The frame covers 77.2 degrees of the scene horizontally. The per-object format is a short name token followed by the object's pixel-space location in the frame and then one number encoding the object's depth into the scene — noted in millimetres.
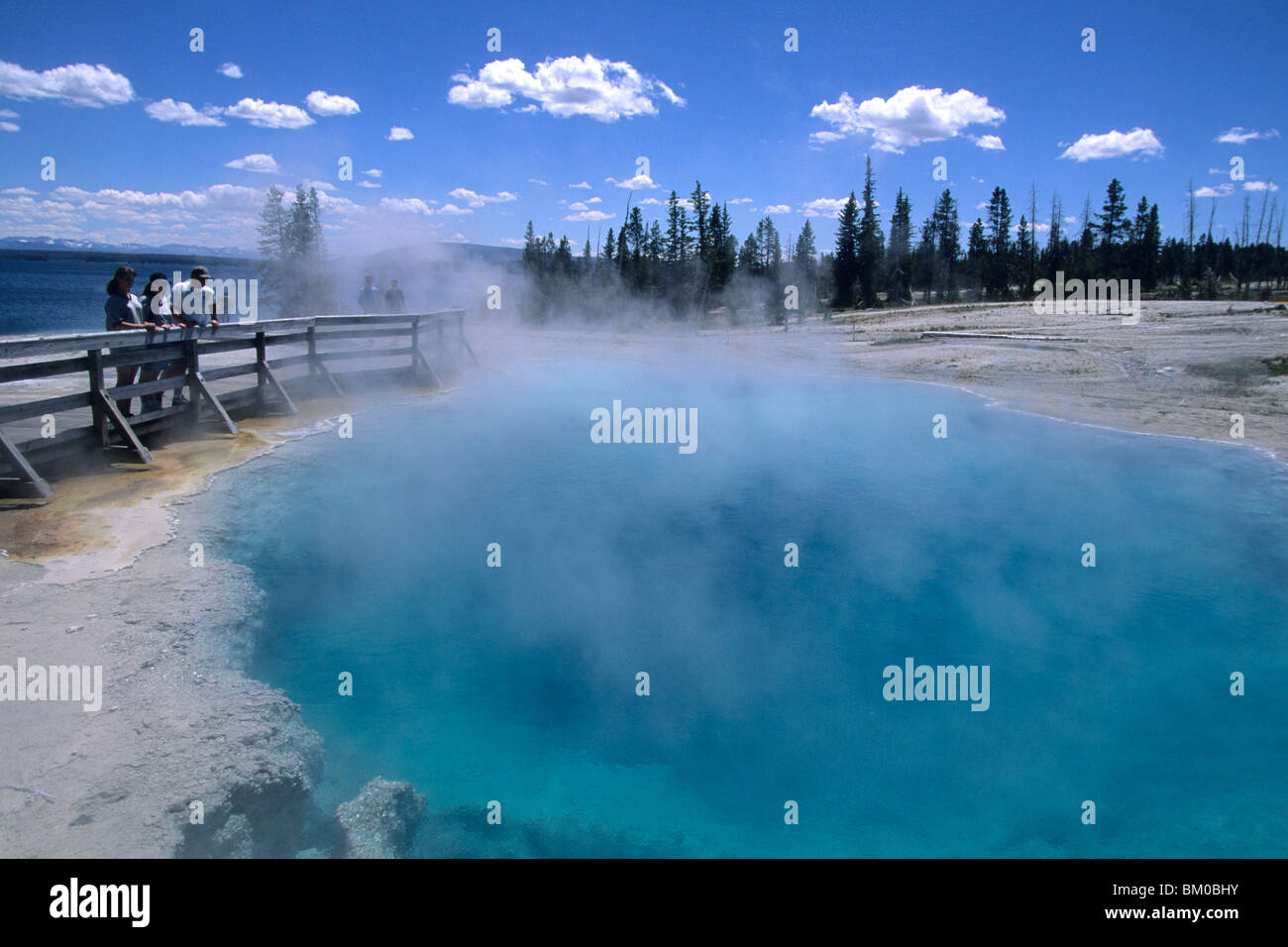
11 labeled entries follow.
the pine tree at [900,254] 49625
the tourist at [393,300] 14891
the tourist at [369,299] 14830
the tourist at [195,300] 8805
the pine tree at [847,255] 48031
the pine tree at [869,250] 47250
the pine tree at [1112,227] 54125
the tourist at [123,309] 7547
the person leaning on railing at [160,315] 8352
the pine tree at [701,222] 49406
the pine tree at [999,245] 54531
